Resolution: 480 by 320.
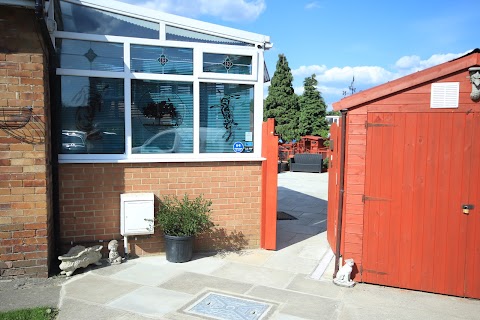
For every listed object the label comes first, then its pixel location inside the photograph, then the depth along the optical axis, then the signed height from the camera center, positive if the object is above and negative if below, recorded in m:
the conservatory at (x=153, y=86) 5.54 +0.83
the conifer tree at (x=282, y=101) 30.52 +3.22
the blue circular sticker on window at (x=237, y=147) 6.35 -0.10
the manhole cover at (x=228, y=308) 4.02 -1.81
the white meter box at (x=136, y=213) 5.52 -1.06
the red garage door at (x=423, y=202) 4.57 -0.72
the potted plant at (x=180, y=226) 5.56 -1.24
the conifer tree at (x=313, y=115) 28.61 +1.95
